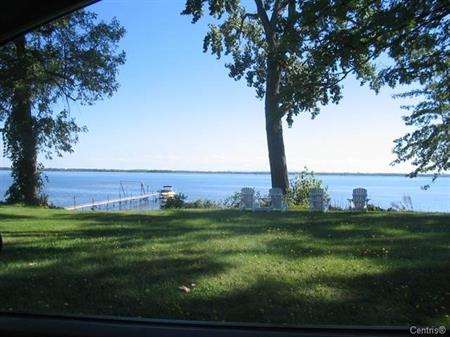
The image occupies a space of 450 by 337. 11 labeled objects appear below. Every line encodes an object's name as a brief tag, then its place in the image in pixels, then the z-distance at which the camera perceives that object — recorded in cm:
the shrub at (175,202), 1511
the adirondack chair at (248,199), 1303
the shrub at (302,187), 1416
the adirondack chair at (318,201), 1287
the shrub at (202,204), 1438
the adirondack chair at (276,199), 1279
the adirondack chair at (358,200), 1213
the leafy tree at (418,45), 628
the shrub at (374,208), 1253
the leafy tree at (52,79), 1184
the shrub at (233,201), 1328
